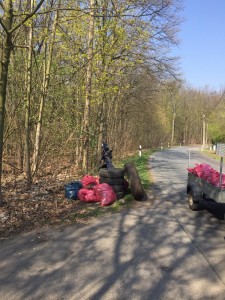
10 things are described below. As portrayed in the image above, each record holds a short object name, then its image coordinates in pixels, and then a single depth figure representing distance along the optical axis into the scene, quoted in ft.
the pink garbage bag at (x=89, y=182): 24.29
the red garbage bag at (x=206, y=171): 19.81
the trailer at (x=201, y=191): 16.42
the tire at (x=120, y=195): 23.54
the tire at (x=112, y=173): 23.60
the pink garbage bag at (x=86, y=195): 22.59
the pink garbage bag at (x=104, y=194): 22.08
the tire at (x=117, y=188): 23.62
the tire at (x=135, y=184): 23.34
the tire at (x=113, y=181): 23.64
